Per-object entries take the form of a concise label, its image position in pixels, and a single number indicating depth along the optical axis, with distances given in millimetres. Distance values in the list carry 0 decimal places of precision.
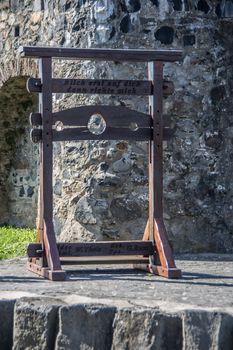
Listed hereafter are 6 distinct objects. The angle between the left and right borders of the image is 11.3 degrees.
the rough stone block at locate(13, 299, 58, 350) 6444
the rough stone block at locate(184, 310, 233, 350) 5989
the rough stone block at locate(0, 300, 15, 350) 6676
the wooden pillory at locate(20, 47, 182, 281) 8359
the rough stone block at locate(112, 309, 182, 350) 6122
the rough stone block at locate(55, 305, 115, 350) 6341
